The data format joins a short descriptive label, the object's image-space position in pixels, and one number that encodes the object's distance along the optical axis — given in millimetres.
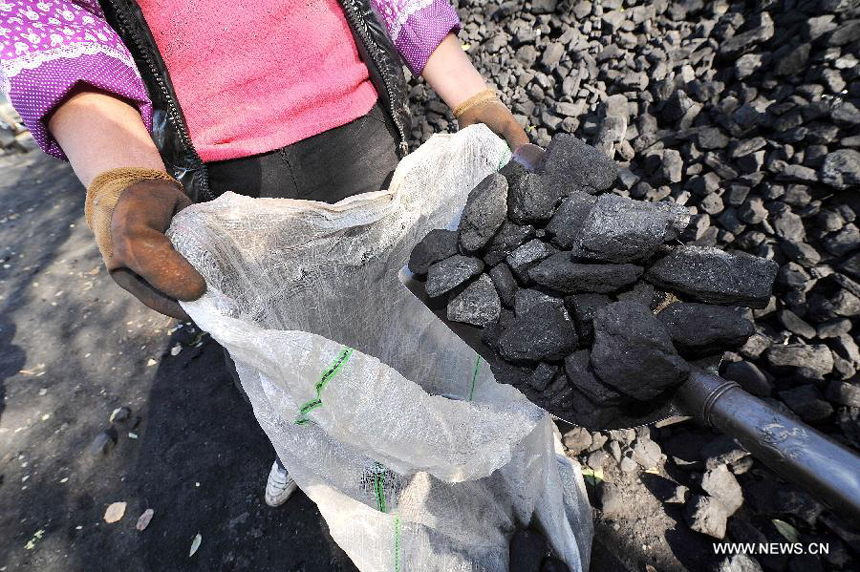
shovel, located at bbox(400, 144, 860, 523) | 534
